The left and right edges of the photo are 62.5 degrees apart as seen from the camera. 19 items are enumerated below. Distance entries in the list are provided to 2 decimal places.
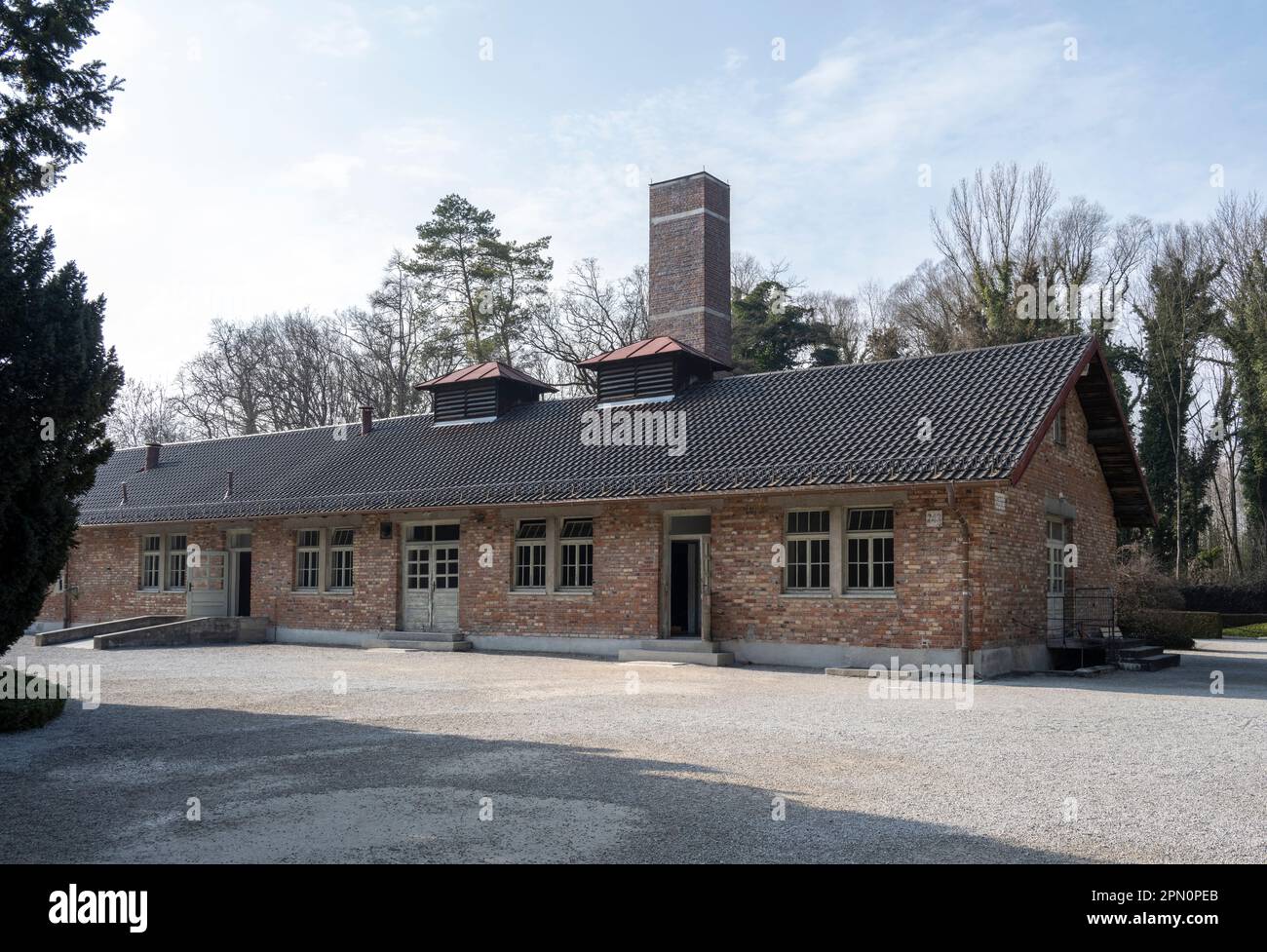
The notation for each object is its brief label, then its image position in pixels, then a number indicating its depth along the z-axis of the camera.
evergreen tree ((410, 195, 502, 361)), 39.38
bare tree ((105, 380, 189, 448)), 46.53
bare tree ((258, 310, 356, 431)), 44.22
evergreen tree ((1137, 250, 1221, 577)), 38.84
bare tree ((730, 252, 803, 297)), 41.86
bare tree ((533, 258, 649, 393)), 40.19
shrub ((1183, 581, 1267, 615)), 35.28
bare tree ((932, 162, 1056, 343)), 37.66
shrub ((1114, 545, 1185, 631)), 23.00
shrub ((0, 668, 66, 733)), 10.19
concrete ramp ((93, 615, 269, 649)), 22.45
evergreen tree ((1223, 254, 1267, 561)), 36.34
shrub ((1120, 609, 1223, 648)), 22.89
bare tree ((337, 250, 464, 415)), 39.88
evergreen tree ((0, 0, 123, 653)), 9.87
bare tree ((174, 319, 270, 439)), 44.44
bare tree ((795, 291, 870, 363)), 42.66
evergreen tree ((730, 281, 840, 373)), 39.03
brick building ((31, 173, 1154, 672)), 16.75
